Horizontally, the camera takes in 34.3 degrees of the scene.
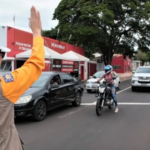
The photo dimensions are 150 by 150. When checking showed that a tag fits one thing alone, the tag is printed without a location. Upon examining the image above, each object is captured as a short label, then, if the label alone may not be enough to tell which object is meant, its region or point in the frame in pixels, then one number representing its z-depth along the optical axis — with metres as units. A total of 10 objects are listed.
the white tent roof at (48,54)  16.52
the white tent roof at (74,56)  21.70
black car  7.07
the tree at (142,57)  78.12
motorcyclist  8.74
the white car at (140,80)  16.21
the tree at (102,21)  27.01
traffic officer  1.57
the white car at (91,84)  15.44
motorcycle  8.15
